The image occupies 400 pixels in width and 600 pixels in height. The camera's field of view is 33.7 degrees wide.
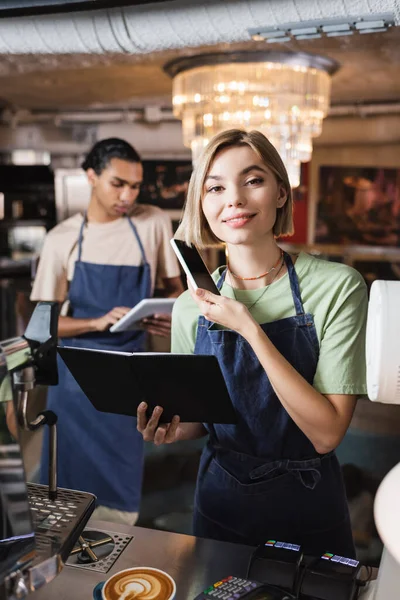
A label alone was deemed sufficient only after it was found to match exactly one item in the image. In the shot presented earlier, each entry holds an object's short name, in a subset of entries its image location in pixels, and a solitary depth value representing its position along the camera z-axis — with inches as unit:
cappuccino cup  49.4
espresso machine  43.3
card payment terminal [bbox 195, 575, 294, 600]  46.4
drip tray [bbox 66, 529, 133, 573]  55.7
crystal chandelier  163.3
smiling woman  62.8
